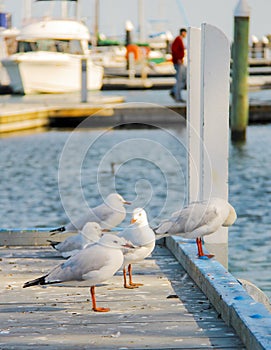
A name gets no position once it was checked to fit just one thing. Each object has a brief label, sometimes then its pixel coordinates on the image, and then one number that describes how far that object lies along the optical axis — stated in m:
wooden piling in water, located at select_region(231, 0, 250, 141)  27.99
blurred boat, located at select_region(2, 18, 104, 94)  47.81
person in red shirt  32.48
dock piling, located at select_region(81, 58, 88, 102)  35.54
